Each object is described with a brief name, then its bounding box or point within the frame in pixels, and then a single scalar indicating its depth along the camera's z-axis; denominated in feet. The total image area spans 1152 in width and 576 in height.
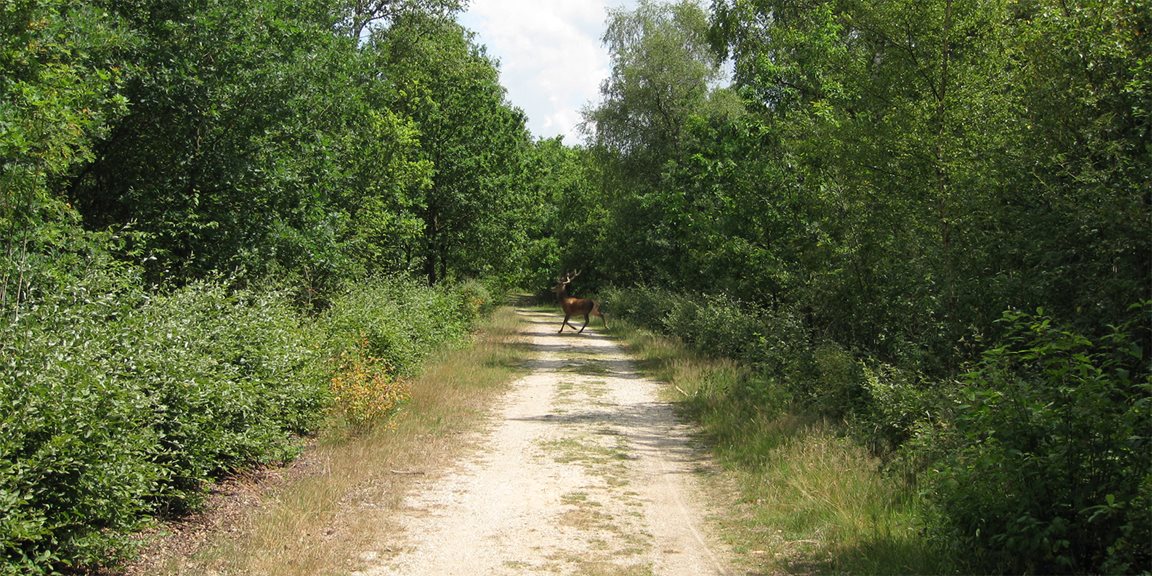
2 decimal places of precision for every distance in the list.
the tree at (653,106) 98.07
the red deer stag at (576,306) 114.21
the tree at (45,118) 25.54
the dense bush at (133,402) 15.58
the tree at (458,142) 79.25
